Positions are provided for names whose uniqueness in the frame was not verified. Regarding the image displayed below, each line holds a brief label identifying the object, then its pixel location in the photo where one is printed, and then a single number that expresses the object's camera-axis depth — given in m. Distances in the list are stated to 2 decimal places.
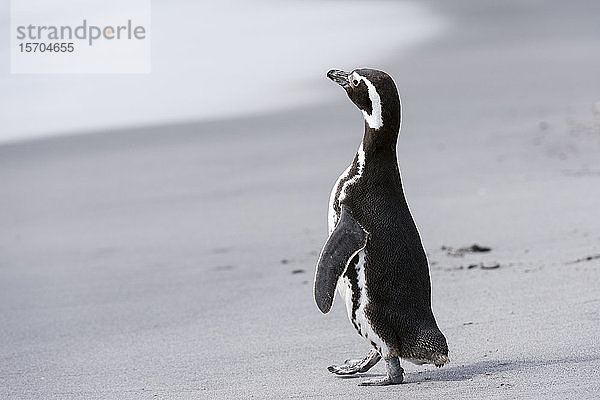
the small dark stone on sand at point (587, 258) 10.16
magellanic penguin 6.89
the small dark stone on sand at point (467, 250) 11.40
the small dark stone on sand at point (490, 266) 10.53
